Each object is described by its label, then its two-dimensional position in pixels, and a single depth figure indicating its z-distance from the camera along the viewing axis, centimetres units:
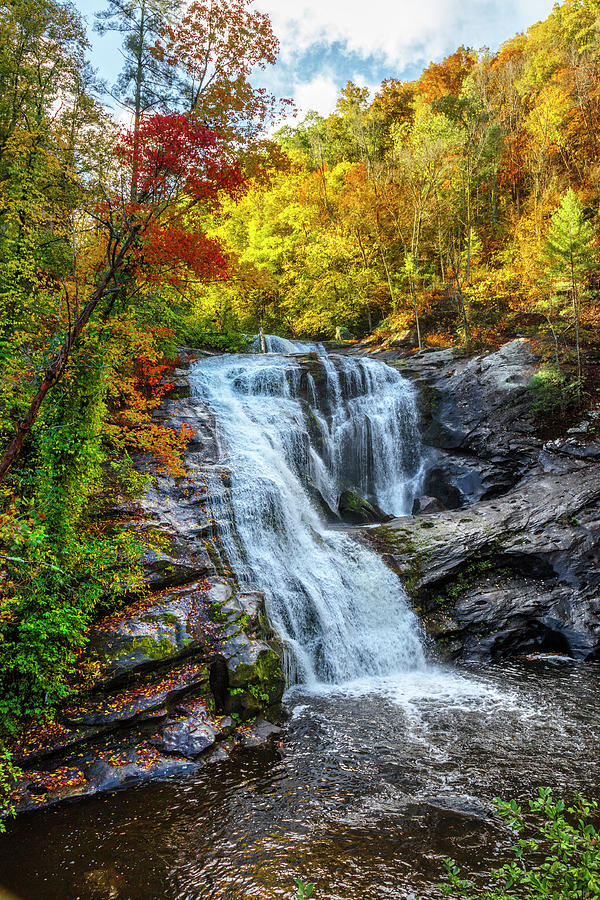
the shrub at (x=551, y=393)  1425
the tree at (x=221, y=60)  1024
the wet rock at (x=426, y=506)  1411
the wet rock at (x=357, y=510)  1391
